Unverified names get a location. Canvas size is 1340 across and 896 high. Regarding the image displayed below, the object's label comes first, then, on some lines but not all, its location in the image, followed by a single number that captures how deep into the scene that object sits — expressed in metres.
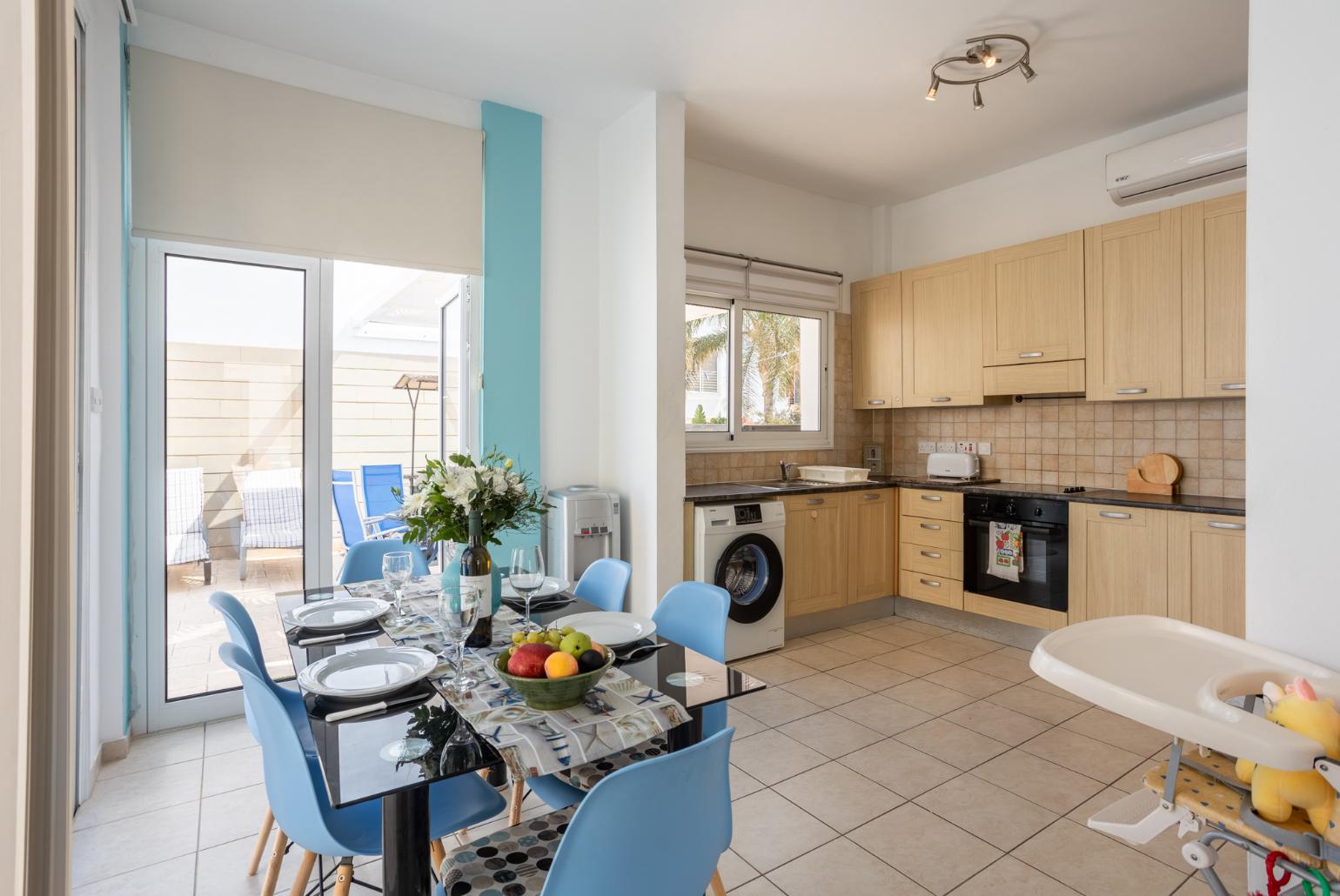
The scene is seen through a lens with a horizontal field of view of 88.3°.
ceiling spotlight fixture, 3.09
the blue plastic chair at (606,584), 2.40
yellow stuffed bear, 0.98
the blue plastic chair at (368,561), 2.78
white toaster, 4.57
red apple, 1.35
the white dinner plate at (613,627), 1.79
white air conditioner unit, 3.31
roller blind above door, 2.86
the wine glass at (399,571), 1.99
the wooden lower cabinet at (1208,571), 3.14
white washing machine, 3.78
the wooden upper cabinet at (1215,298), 3.32
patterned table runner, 1.21
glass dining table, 1.13
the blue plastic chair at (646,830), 1.00
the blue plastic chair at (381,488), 3.67
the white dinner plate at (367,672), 1.44
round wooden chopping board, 3.76
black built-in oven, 3.81
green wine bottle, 1.76
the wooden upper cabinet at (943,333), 4.46
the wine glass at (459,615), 1.57
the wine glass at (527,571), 1.86
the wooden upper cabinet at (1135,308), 3.56
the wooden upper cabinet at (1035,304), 3.97
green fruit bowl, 1.32
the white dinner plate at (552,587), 2.29
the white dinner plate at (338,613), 1.91
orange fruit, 1.34
